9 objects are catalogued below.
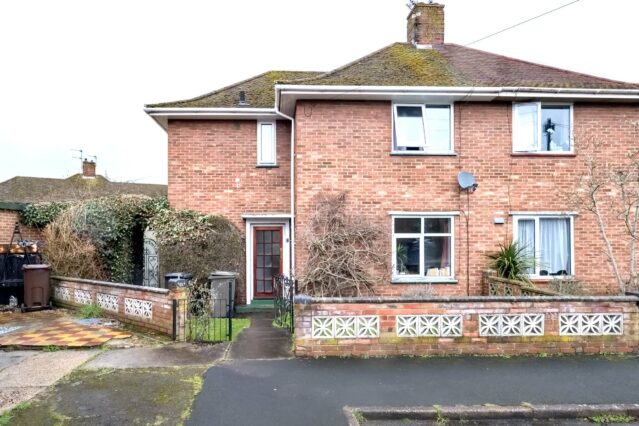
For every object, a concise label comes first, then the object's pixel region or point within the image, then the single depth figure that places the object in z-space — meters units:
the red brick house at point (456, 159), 10.07
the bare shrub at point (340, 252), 9.23
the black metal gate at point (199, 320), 7.10
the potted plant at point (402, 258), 10.21
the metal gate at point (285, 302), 8.50
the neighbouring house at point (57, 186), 25.62
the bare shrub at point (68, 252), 10.62
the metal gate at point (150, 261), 10.95
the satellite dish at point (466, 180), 10.02
